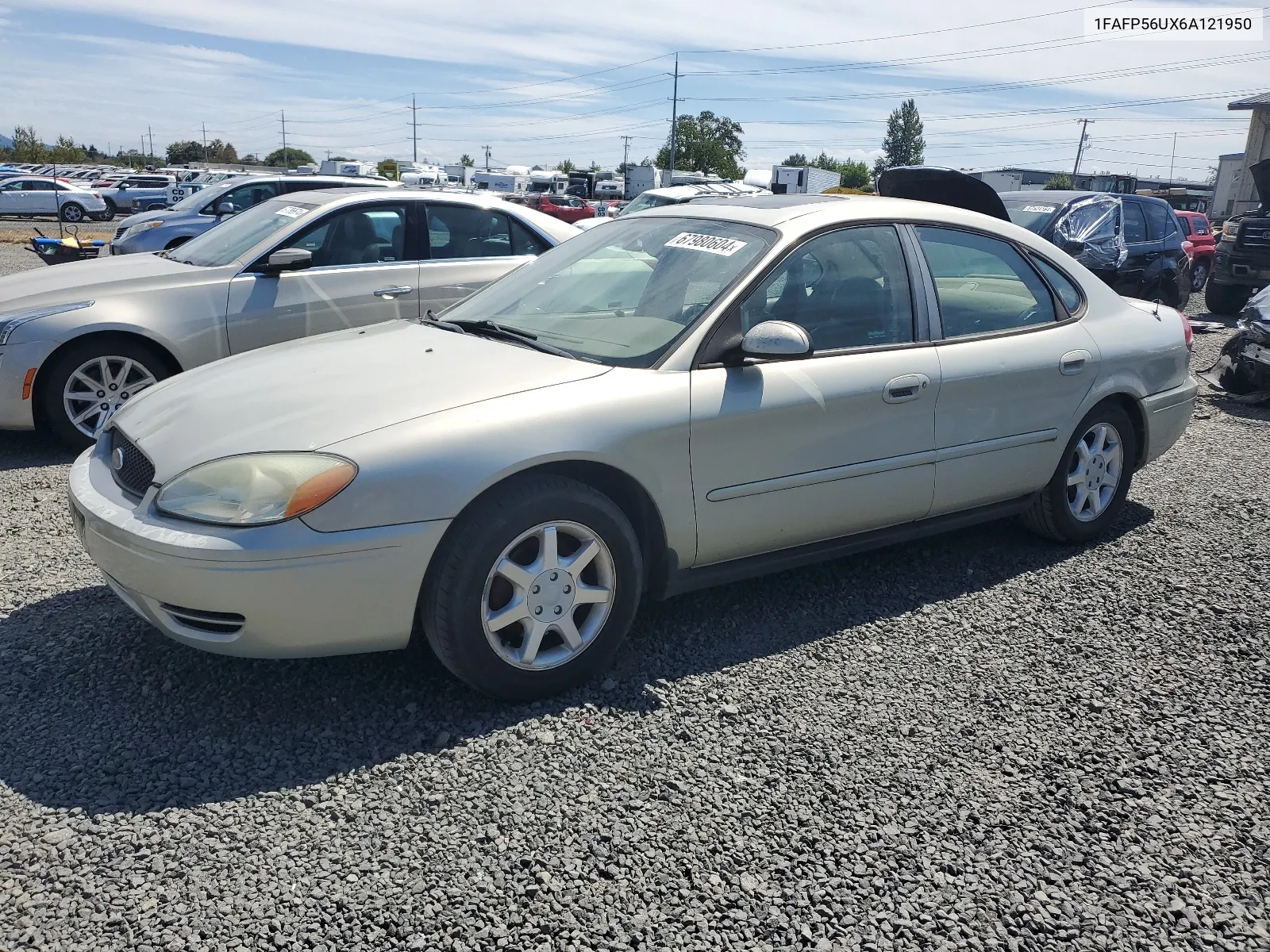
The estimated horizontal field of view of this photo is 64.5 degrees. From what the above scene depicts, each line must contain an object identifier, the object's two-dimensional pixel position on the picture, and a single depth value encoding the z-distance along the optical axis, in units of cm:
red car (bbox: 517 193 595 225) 3148
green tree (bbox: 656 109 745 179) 10506
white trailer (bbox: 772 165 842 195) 3102
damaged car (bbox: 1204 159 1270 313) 1334
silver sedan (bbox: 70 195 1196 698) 285
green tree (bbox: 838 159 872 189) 10069
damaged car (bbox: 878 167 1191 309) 1088
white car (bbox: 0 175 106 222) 3566
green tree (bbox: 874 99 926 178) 12850
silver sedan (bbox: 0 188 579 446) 571
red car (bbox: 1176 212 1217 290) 1864
